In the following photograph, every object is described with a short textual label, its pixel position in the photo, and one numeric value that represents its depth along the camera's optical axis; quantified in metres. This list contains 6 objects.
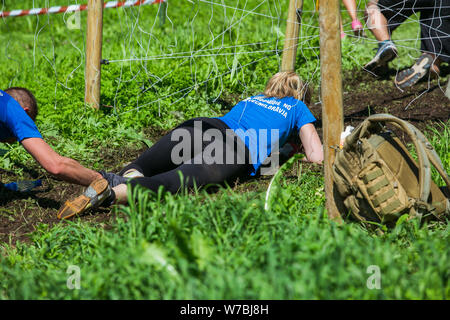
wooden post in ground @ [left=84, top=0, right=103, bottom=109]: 9.20
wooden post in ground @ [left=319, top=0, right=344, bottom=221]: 5.66
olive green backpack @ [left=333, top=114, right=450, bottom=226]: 5.31
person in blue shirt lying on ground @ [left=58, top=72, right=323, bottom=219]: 7.07
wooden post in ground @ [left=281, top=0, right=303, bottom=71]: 9.05
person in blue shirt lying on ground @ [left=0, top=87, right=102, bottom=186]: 6.43
